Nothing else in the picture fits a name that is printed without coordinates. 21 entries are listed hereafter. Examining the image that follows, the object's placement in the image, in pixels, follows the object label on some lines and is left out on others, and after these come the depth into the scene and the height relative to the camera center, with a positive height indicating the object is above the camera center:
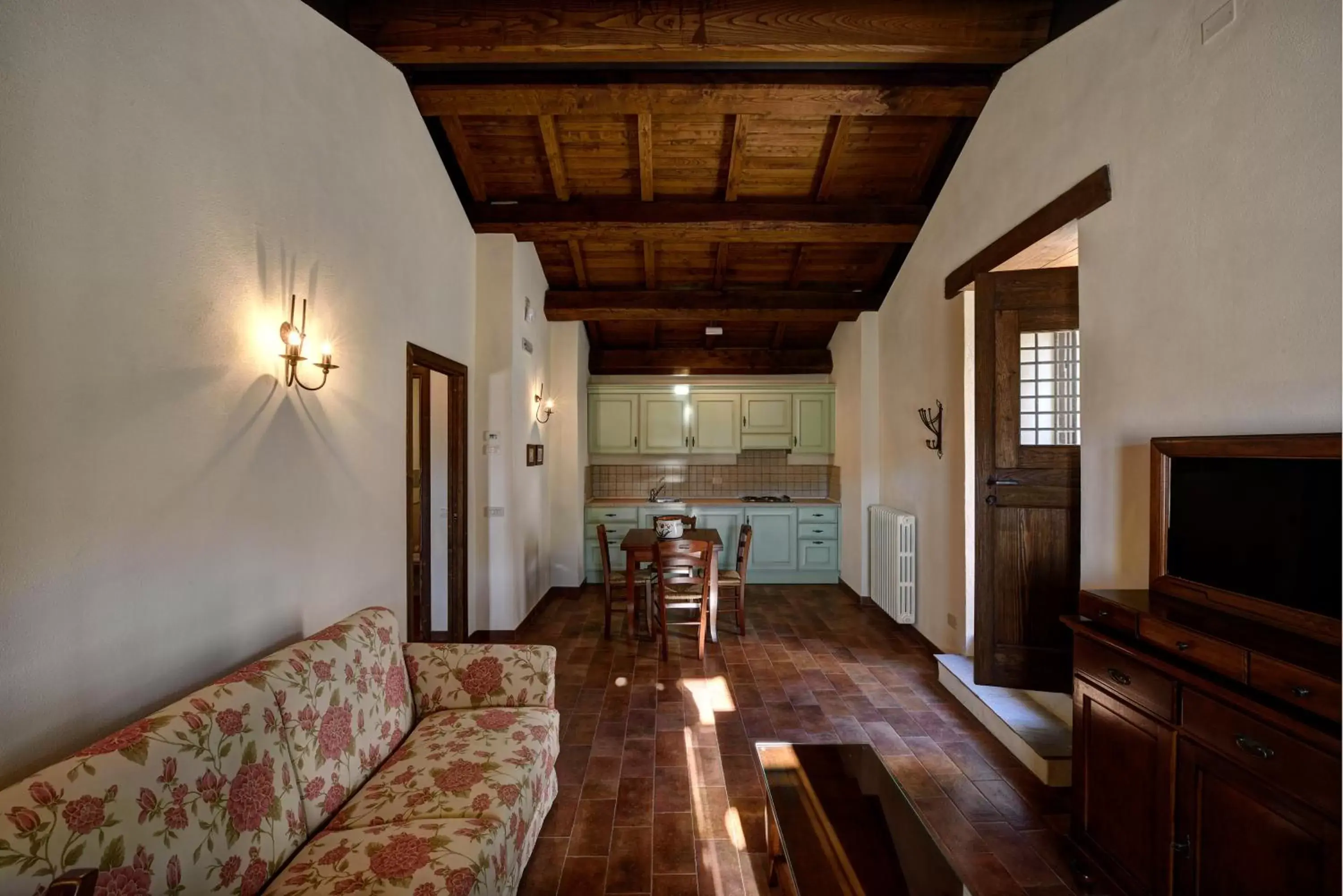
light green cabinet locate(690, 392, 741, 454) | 6.17 +0.29
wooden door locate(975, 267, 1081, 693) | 2.65 -0.20
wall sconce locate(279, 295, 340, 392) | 1.96 +0.38
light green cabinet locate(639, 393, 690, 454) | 6.15 +0.27
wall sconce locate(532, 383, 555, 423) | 4.86 +0.41
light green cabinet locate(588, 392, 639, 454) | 6.15 +0.30
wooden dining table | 3.94 -0.77
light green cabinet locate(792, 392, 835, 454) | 6.14 +0.32
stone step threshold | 2.33 -1.34
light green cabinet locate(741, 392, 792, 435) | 6.16 +0.40
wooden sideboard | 1.17 -0.78
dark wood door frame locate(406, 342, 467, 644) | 3.57 -0.46
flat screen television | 1.31 -0.22
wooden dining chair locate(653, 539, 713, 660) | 3.65 -0.94
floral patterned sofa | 1.03 -0.90
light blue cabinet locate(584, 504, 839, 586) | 5.77 -0.92
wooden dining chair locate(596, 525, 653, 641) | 4.12 -1.06
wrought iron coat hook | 3.71 +0.15
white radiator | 4.20 -0.93
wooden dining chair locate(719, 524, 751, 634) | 4.21 -1.03
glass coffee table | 1.41 -1.13
